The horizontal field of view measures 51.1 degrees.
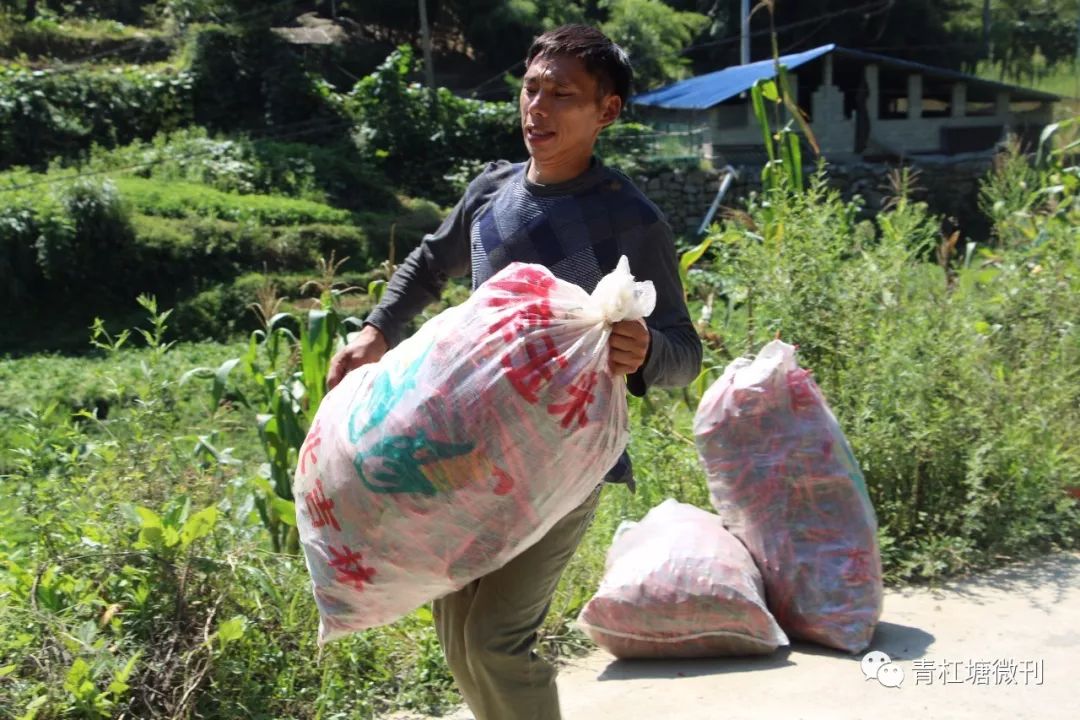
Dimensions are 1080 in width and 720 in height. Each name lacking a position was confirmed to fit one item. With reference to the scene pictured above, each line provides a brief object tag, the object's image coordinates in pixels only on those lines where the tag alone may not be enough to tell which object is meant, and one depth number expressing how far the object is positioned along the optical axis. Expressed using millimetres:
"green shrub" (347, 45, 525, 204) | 18078
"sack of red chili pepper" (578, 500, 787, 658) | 2977
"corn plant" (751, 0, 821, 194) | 4805
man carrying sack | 2090
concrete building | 21047
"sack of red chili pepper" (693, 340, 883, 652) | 3070
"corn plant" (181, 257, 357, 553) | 3576
